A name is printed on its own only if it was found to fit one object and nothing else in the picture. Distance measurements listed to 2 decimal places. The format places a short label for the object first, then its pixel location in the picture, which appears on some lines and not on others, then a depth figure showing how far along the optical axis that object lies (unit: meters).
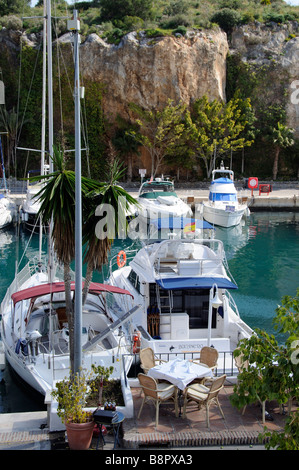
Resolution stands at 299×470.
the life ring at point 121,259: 18.59
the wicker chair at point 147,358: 10.30
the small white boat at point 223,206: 34.88
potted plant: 8.36
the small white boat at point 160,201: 31.73
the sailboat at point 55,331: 11.02
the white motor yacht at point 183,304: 12.79
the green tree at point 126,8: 52.12
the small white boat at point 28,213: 32.69
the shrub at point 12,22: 49.22
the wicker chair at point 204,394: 9.07
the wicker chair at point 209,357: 10.38
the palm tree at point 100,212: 9.73
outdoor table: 9.24
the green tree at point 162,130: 45.38
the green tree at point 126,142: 47.53
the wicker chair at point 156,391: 9.16
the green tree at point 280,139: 48.44
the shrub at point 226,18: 51.41
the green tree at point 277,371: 5.63
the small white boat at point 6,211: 33.78
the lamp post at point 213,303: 11.08
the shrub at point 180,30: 47.34
